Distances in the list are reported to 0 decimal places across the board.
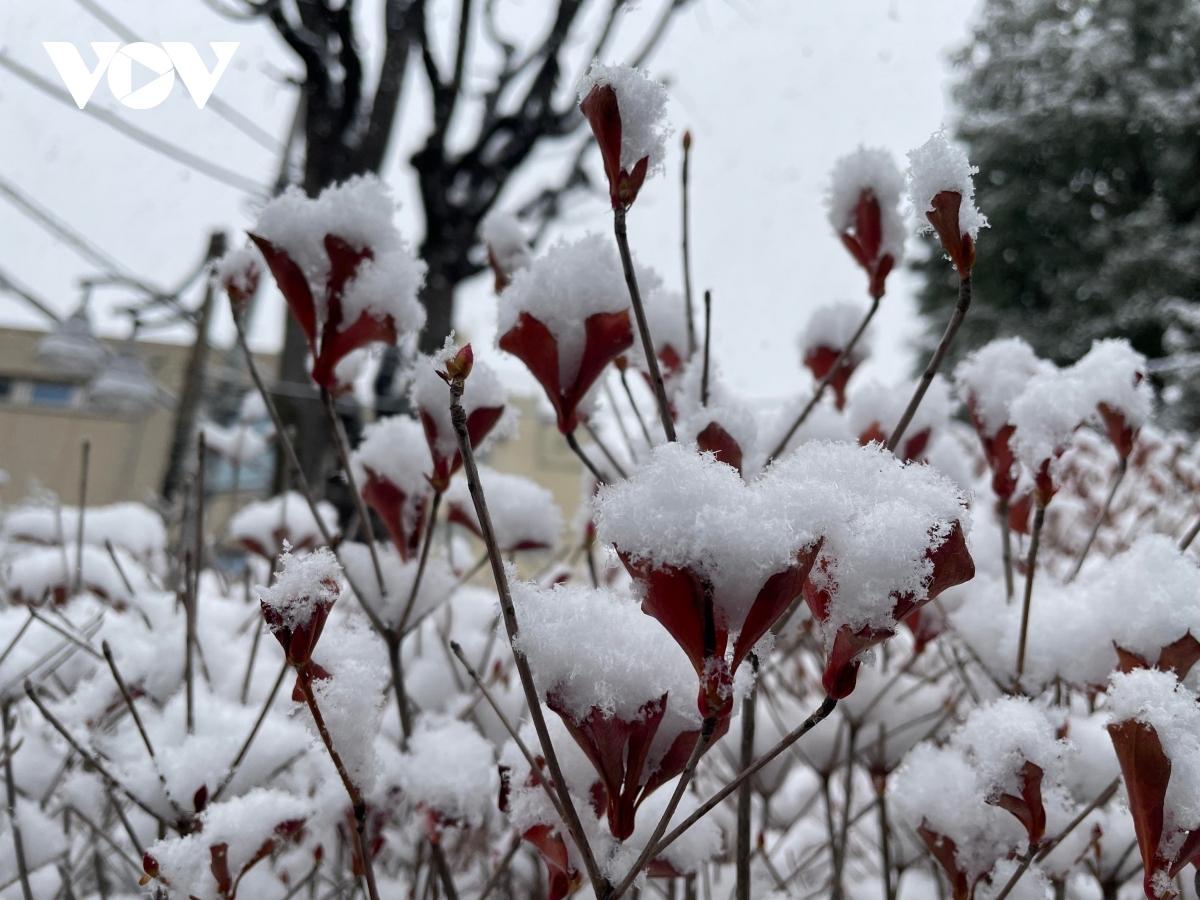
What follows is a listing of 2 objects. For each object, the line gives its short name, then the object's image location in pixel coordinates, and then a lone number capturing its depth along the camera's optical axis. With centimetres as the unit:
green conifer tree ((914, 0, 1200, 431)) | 727
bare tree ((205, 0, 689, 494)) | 252
